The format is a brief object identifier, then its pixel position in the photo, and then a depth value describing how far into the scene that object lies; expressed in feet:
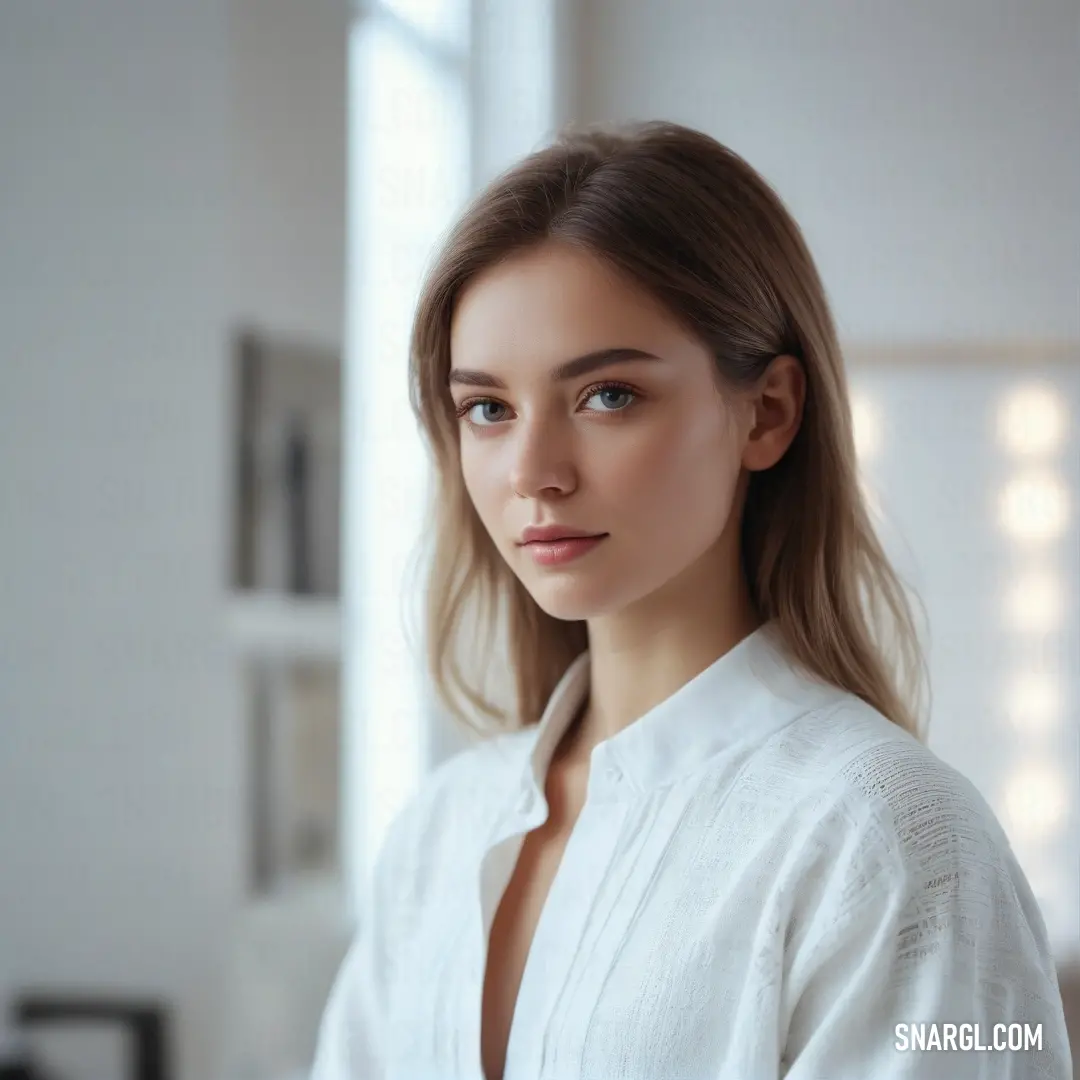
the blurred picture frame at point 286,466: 7.79
